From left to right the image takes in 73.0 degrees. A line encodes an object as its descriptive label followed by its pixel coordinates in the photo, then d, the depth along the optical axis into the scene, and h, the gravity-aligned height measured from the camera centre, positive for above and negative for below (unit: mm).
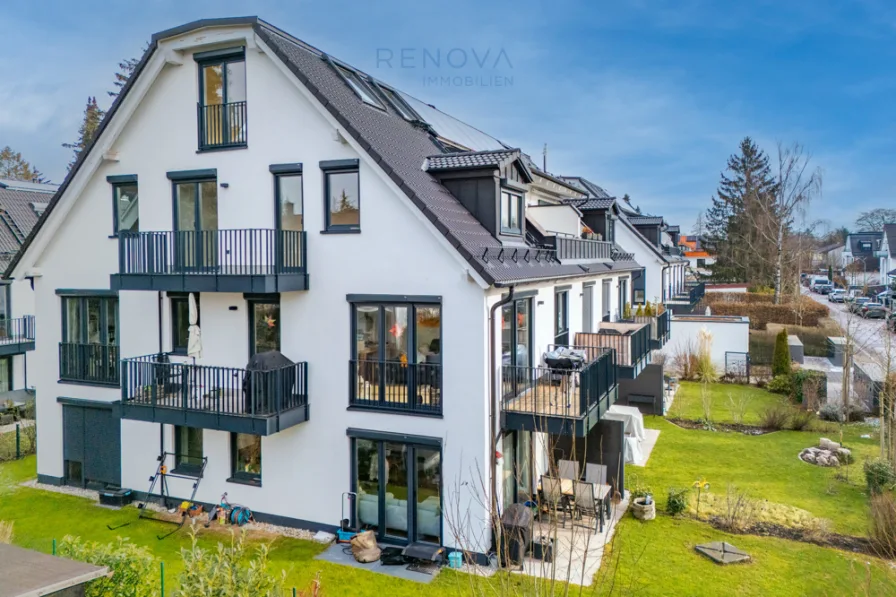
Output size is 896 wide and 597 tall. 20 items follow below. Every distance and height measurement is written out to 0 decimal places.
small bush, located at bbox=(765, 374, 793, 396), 26081 -4174
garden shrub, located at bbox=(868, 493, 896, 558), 11602 -4621
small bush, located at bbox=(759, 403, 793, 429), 20938 -4506
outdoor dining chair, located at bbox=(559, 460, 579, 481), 13920 -4112
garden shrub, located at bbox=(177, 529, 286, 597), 6480 -3135
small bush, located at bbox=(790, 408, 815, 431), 20781 -4565
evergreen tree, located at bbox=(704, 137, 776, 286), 53594 +6956
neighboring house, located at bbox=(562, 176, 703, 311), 31422 +2196
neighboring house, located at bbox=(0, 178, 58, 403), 23750 -772
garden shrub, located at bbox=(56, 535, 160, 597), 7406 -3481
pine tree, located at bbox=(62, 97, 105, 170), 45969 +13230
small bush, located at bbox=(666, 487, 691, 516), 13555 -4772
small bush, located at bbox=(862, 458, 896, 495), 13977 -4417
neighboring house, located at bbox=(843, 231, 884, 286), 87050 +6118
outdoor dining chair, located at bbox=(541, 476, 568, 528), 12644 -4349
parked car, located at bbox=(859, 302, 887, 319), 48125 -1902
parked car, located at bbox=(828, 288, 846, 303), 58812 -669
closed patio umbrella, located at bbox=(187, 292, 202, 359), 13172 -980
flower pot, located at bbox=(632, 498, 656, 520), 13312 -4871
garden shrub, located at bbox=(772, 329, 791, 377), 26875 -3028
